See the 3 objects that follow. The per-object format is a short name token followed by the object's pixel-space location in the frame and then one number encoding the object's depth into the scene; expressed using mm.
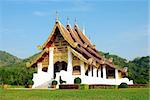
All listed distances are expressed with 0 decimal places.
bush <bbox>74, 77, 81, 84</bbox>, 29503
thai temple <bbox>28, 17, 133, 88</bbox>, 31188
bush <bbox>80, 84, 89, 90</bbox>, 24328
